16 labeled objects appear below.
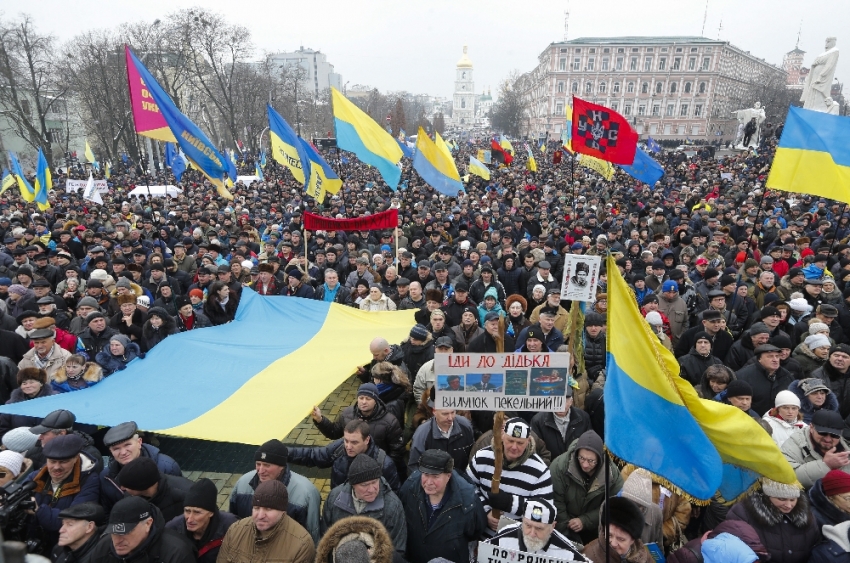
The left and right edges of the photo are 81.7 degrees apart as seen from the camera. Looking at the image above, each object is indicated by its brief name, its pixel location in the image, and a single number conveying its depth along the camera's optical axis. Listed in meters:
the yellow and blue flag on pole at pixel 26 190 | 15.32
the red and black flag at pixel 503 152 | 29.11
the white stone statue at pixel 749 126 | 37.59
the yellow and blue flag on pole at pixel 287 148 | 11.62
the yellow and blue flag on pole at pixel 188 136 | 8.58
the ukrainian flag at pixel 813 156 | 6.98
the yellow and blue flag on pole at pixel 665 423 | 2.79
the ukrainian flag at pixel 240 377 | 4.32
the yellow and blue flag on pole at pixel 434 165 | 11.74
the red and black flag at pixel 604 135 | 9.44
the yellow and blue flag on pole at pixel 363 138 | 11.48
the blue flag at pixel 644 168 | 13.11
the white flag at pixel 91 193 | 17.05
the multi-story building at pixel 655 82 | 82.06
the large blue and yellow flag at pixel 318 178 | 11.94
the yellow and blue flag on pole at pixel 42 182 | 14.43
